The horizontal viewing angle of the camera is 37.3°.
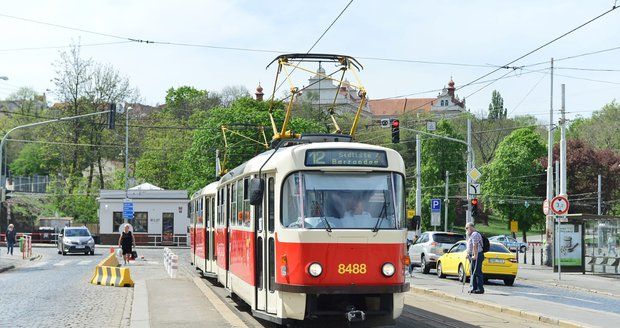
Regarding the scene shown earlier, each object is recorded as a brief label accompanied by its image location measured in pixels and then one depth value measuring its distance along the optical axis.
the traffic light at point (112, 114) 38.19
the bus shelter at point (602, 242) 35.34
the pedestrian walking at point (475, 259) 22.47
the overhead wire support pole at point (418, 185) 54.69
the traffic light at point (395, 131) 36.88
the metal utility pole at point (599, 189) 71.16
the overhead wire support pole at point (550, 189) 40.53
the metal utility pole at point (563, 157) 40.03
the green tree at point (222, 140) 71.69
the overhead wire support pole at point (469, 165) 40.05
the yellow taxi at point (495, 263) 28.36
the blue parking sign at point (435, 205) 46.69
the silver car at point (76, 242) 49.97
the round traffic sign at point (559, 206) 30.59
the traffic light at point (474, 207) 39.41
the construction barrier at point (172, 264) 27.19
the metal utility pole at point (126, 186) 65.00
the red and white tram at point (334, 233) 12.92
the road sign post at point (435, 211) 46.53
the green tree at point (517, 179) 82.44
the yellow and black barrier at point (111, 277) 24.95
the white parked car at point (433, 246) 34.16
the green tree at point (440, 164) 91.38
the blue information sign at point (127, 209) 61.31
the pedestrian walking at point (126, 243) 35.47
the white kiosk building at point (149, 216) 66.00
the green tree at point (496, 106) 128.12
